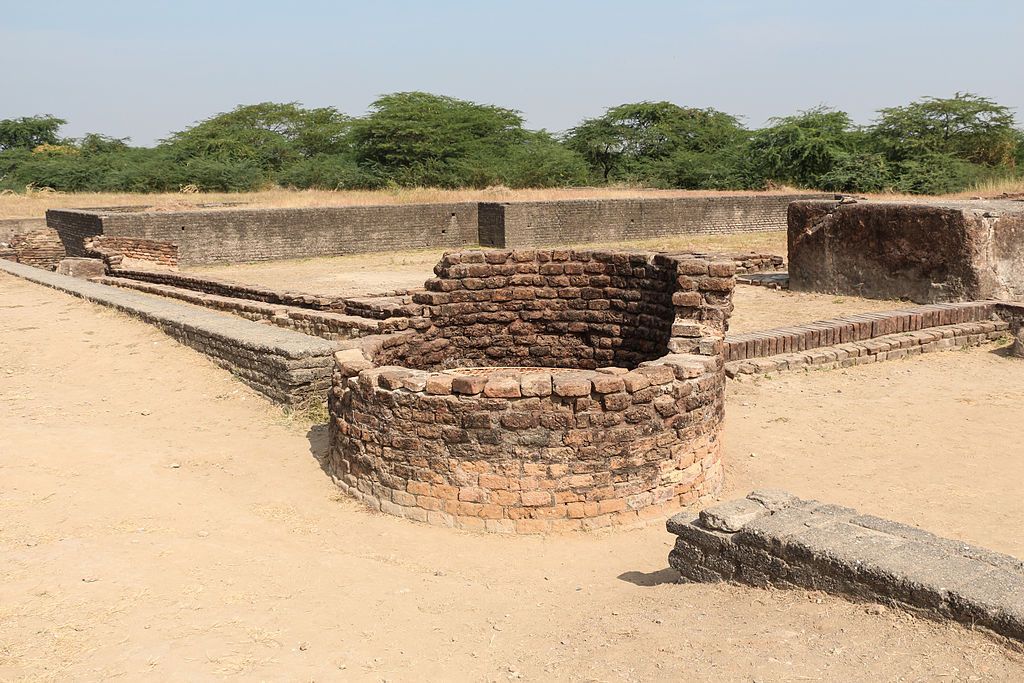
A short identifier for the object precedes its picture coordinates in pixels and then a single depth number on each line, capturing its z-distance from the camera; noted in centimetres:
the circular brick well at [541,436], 470
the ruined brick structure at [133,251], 1581
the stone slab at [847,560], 289
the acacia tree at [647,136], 3641
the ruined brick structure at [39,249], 1866
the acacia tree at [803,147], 2888
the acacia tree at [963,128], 2975
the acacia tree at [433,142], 3025
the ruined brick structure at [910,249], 1050
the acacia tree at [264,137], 3475
